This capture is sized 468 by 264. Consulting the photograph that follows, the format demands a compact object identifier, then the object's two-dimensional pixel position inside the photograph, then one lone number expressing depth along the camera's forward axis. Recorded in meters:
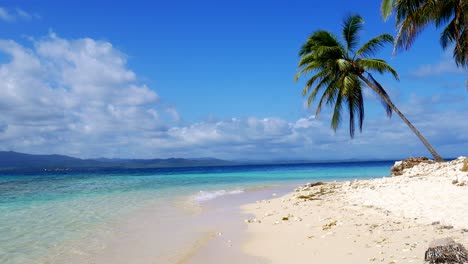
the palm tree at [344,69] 21.33
